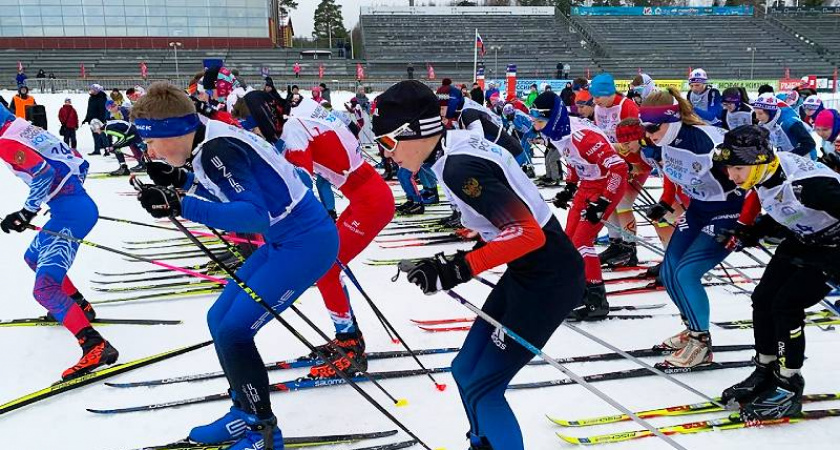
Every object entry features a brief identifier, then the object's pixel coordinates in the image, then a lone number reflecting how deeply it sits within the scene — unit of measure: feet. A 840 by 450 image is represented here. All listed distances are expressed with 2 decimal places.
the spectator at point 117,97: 48.62
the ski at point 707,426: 10.75
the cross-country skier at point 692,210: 13.16
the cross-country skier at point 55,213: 14.11
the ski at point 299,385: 12.25
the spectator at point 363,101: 48.80
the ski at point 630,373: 12.84
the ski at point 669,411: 11.30
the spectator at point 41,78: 82.92
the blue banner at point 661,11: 152.46
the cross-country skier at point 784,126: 24.59
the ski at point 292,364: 13.26
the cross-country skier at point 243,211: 8.91
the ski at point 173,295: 19.10
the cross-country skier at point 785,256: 10.39
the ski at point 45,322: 16.79
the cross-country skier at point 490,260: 7.74
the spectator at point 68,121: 51.06
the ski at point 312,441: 10.75
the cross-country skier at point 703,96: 32.37
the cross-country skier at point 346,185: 13.75
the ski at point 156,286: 19.89
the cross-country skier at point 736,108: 29.37
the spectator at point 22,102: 50.14
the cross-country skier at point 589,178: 16.58
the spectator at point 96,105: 51.65
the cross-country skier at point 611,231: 21.77
